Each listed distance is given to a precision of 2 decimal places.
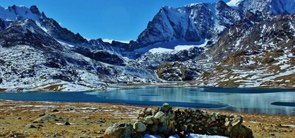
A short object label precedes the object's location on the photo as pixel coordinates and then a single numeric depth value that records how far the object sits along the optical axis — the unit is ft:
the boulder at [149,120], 67.02
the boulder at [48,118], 99.22
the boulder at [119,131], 62.74
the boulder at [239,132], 71.50
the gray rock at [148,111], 73.46
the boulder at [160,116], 67.79
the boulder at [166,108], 71.63
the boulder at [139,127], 65.33
